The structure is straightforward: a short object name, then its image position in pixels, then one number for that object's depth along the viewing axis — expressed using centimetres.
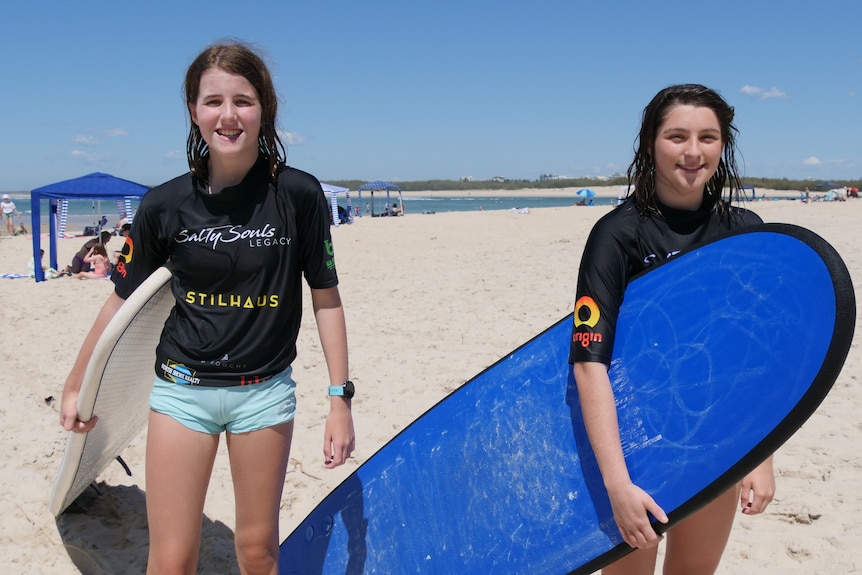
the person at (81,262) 1036
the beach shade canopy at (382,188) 3077
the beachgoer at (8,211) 2112
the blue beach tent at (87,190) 1106
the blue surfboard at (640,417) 145
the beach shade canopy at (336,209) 2203
